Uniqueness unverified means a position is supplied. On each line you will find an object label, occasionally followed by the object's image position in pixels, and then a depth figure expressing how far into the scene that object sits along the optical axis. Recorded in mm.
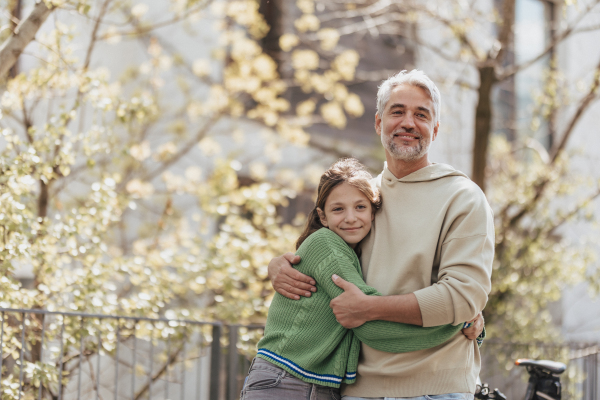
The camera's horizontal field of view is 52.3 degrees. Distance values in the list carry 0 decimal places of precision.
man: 2213
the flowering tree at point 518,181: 6254
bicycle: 3795
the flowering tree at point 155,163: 3988
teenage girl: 2289
